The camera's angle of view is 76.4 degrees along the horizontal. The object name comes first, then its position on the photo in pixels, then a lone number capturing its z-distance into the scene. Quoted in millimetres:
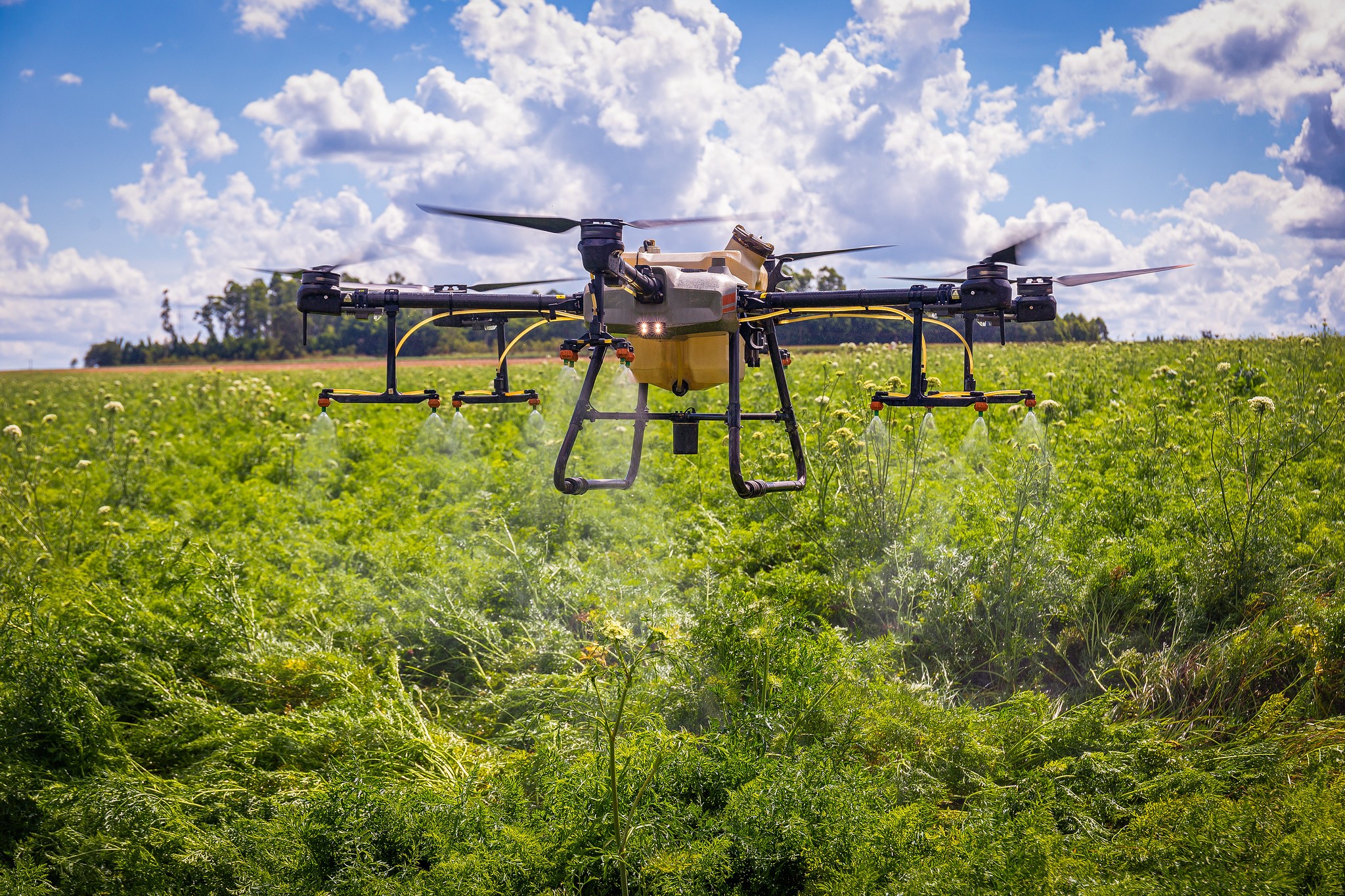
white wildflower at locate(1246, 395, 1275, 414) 6535
